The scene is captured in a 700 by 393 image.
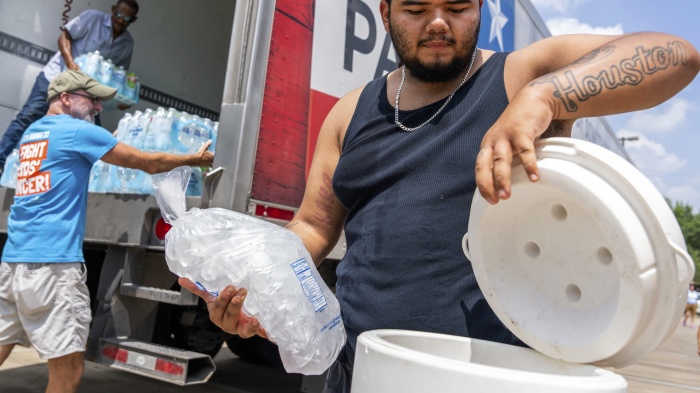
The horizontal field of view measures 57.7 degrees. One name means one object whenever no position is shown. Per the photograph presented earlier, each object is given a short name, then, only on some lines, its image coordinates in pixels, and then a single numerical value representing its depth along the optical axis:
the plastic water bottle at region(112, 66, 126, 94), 4.95
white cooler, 0.98
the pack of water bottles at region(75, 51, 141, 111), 4.84
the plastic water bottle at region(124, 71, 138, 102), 5.10
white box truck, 3.04
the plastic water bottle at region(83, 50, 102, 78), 4.81
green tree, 61.38
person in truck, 4.68
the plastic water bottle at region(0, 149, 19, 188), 4.51
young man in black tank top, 1.13
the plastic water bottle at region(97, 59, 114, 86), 4.88
